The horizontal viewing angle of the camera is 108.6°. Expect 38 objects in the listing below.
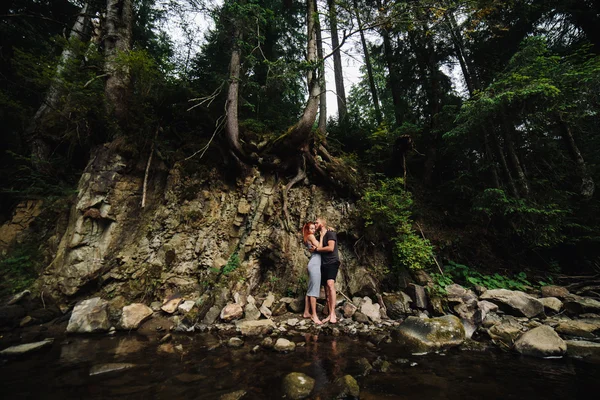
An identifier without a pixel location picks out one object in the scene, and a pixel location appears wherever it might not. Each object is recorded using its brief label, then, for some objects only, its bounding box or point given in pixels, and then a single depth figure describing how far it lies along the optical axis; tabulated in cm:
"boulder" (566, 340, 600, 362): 311
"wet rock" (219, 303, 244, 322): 464
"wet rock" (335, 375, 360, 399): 234
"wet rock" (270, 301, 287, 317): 507
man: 490
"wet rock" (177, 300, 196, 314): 488
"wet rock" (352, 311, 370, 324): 467
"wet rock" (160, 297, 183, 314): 489
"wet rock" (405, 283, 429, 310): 504
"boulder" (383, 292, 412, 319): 495
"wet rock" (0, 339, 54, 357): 323
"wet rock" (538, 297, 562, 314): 476
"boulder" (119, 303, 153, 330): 436
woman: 479
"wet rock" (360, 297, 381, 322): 485
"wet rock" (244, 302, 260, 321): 474
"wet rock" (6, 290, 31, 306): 472
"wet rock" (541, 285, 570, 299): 538
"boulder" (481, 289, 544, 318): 457
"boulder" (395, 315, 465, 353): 351
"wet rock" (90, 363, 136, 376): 285
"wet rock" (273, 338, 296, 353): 347
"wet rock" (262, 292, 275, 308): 523
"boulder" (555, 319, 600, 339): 379
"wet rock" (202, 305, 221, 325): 461
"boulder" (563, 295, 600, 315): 464
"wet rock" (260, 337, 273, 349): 358
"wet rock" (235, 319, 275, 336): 411
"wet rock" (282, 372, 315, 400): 239
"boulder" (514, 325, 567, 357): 317
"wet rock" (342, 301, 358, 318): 492
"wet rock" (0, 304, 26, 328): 433
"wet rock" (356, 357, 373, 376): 286
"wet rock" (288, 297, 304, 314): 521
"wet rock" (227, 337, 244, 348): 365
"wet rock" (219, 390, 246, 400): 233
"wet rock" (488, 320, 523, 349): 358
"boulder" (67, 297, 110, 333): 424
